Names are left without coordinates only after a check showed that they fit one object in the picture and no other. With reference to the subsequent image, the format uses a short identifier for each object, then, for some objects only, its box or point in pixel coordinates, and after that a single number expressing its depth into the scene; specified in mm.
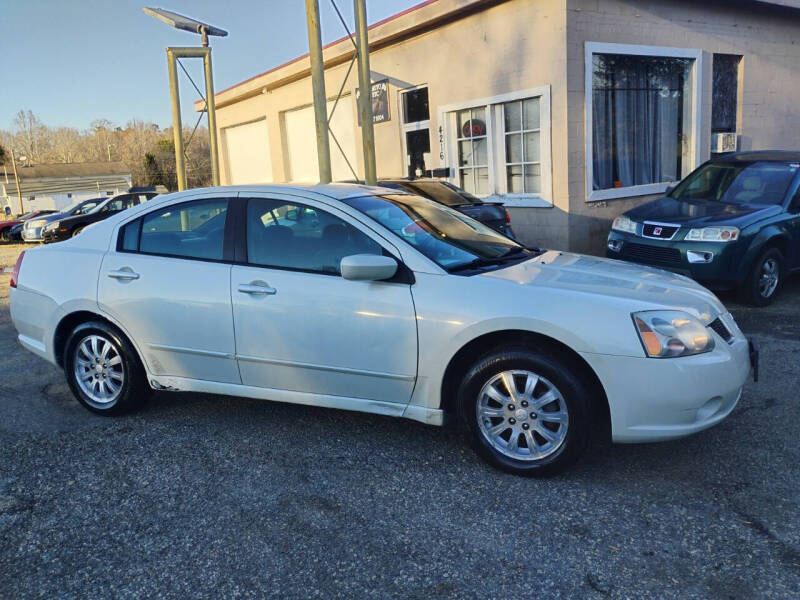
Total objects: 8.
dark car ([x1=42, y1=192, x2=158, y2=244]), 20281
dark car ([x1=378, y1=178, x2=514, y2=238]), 8406
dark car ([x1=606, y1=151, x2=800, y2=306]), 7309
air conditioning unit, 12586
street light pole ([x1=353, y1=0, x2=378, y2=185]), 9625
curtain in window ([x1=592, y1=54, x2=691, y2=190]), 11039
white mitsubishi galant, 3471
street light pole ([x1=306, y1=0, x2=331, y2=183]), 8828
